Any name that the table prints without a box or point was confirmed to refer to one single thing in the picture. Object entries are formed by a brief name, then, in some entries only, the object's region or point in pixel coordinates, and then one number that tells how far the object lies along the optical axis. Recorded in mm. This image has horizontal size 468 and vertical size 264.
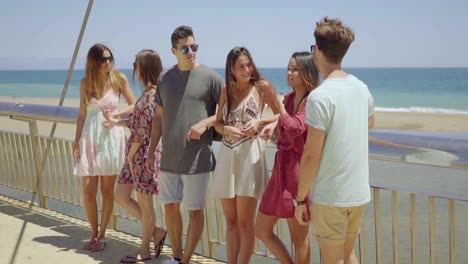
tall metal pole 5094
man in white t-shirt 2787
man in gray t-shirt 4125
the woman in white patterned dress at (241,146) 3771
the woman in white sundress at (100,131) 4898
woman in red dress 3430
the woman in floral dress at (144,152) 4500
